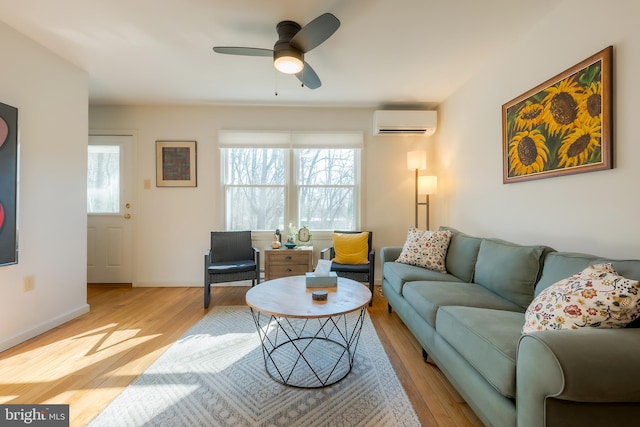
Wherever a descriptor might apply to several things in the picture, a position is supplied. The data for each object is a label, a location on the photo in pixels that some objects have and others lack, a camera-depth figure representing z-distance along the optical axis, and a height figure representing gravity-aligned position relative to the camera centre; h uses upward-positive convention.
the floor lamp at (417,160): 3.65 +0.68
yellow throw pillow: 3.41 -0.45
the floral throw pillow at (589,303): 1.11 -0.38
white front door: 3.90 +0.05
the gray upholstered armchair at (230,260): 3.09 -0.60
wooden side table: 3.43 -0.62
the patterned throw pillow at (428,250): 2.71 -0.38
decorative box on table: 2.15 -0.53
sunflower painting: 1.63 +0.61
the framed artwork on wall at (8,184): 2.14 +0.21
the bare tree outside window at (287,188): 4.03 +0.35
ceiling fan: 1.87 +1.20
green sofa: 0.94 -0.58
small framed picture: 3.91 +0.67
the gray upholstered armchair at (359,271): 3.16 -0.67
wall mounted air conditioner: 3.71 +1.22
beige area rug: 1.48 -1.10
